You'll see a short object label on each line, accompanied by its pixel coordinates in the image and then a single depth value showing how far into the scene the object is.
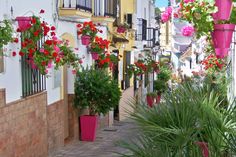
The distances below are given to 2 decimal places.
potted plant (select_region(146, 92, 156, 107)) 24.50
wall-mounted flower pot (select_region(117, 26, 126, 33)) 20.37
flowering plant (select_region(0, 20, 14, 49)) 8.28
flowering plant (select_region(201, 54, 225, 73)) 16.96
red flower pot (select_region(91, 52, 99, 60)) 15.53
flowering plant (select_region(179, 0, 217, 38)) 5.41
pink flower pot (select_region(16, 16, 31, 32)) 9.66
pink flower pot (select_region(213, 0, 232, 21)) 5.30
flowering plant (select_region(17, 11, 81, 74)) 9.92
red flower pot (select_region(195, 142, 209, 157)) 5.14
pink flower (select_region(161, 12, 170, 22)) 6.92
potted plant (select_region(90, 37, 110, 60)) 15.22
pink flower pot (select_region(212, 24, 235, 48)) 5.61
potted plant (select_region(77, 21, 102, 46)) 14.67
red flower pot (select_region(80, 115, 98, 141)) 14.93
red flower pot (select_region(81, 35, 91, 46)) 14.85
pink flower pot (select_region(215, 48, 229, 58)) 5.78
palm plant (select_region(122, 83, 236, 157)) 5.30
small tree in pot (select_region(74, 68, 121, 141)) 14.27
